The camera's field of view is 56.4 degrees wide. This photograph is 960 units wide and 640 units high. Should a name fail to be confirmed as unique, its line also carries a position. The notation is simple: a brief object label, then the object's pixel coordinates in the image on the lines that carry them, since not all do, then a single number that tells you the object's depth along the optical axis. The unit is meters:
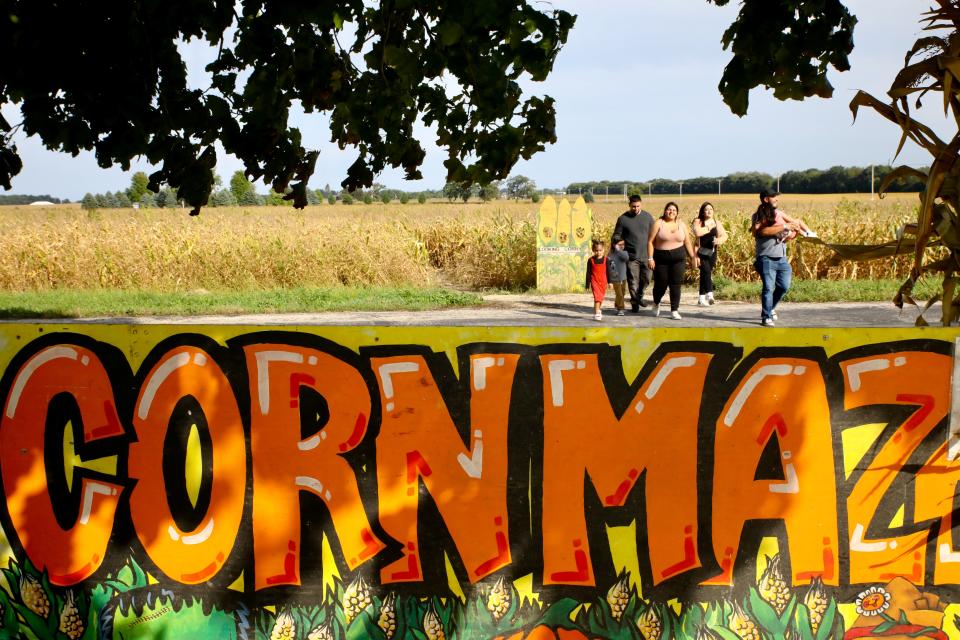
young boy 13.84
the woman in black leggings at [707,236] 14.16
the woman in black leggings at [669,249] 12.66
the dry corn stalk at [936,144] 3.87
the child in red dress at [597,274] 13.34
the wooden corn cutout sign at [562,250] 17.28
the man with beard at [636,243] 13.88
